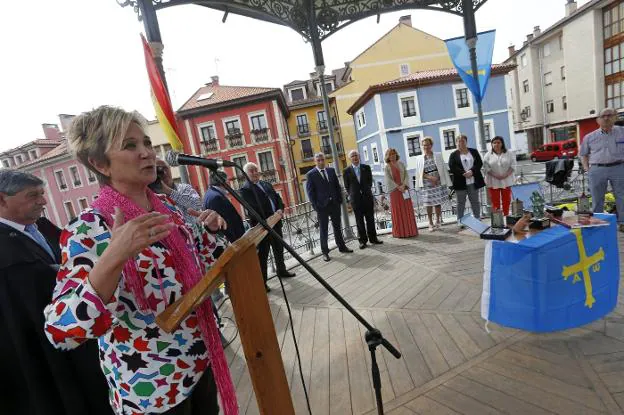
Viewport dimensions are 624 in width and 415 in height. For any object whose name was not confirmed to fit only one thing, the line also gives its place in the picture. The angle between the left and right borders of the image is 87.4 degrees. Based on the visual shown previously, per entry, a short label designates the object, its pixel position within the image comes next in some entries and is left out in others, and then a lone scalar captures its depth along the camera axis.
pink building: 28.89
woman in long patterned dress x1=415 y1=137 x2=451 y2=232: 5.88
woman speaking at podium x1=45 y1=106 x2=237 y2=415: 0.98
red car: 24.94
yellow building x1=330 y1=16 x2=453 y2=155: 26.80
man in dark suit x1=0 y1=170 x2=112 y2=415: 1.44
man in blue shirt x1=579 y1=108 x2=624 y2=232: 4.37
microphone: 1.33
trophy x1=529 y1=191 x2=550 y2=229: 2.64
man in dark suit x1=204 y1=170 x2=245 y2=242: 3.95
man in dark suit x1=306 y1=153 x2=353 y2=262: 5.30
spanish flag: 3.61
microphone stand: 1.20
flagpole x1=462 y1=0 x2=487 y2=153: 5.71
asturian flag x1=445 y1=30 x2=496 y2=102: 5.75
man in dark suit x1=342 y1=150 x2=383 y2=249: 5.60
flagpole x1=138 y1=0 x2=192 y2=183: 3.92
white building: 23.72
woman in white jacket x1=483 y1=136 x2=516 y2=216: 5.38
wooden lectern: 1.05
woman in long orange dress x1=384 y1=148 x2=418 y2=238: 5.70
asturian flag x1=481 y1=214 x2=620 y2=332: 2.35
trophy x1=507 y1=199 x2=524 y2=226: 2.88
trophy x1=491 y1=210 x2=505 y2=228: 2.76
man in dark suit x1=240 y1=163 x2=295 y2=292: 4.40
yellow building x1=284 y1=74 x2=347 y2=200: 33.19
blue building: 21.72
